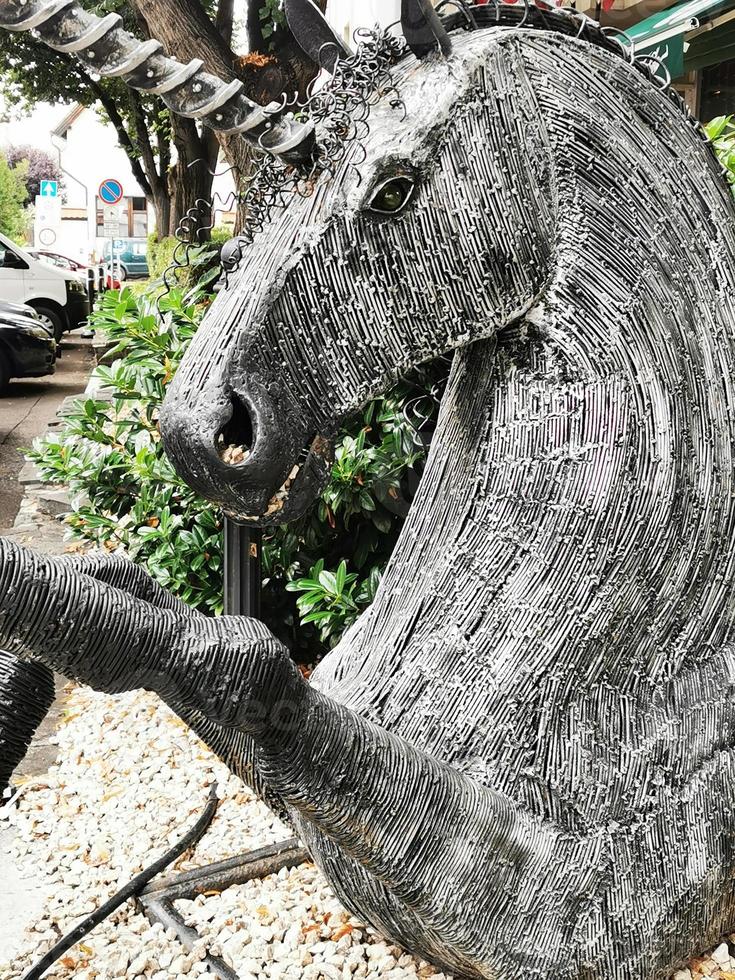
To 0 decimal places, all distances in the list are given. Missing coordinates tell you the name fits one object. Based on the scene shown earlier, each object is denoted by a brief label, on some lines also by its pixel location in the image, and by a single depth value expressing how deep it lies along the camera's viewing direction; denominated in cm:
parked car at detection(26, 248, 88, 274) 2129
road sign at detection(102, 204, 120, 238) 1809
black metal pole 293
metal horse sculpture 133
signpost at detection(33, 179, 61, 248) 2836
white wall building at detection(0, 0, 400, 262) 4181
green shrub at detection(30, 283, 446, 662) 322
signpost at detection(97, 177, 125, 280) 1783
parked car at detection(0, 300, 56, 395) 1198
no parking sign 1778
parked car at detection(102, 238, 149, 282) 2876
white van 1554
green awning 611
